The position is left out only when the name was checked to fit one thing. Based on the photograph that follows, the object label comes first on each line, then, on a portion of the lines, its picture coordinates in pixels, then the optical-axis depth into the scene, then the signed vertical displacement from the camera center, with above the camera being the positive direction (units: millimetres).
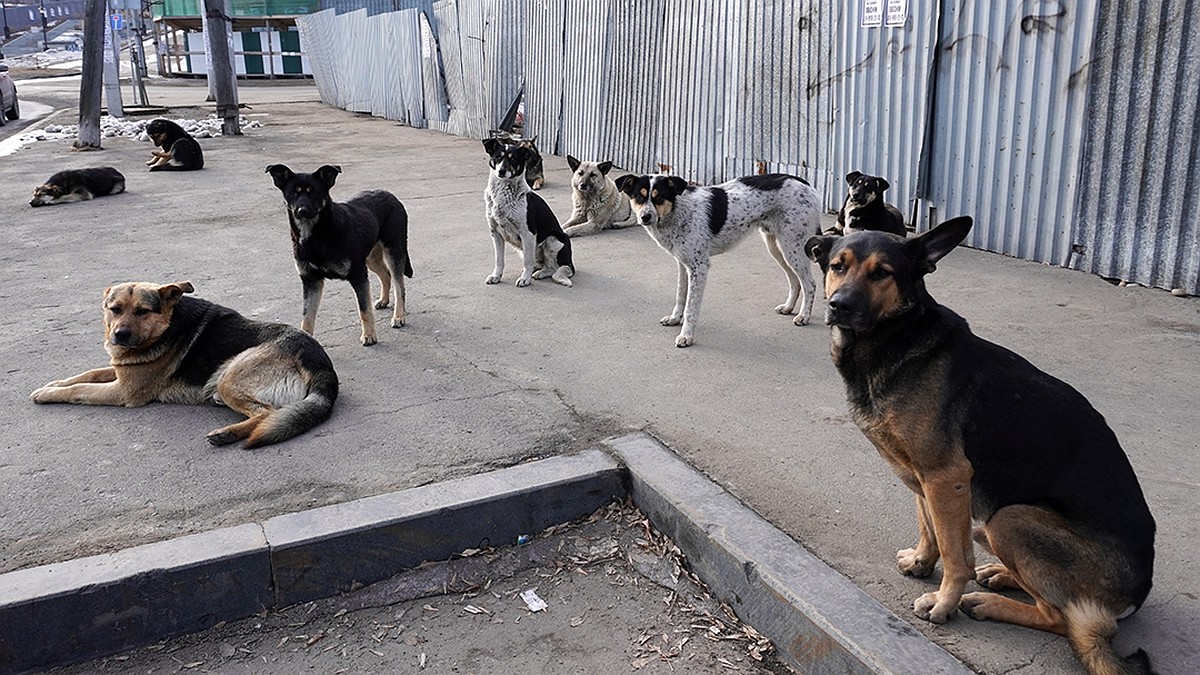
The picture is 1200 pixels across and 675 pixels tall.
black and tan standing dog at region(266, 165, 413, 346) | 6008 -927
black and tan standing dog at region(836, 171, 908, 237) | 7461 -960
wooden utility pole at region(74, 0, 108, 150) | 16969 +651
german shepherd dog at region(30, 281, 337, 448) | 5016 -1469
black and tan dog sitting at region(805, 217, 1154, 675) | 2801 -1181
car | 23484 +151
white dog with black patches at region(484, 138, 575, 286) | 7926 -1116
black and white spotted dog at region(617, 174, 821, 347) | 6426 -932
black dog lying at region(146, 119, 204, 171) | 15289 -814
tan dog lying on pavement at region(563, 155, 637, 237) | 9797 -1204
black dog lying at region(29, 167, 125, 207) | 12188 -1134
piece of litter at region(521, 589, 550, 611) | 3631 -2015
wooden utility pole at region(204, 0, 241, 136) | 21094 +830
